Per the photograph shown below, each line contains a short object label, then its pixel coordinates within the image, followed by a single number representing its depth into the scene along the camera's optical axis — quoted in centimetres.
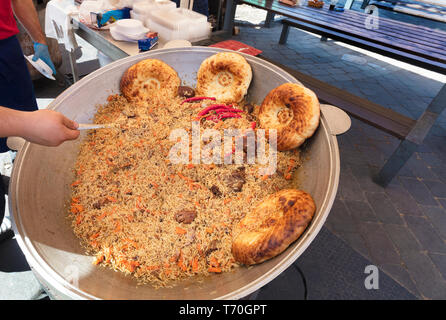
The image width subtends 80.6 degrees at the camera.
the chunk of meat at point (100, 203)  124
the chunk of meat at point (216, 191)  131
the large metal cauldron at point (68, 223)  86
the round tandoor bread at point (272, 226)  92
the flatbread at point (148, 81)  170
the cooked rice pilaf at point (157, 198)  107
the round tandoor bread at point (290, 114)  131
